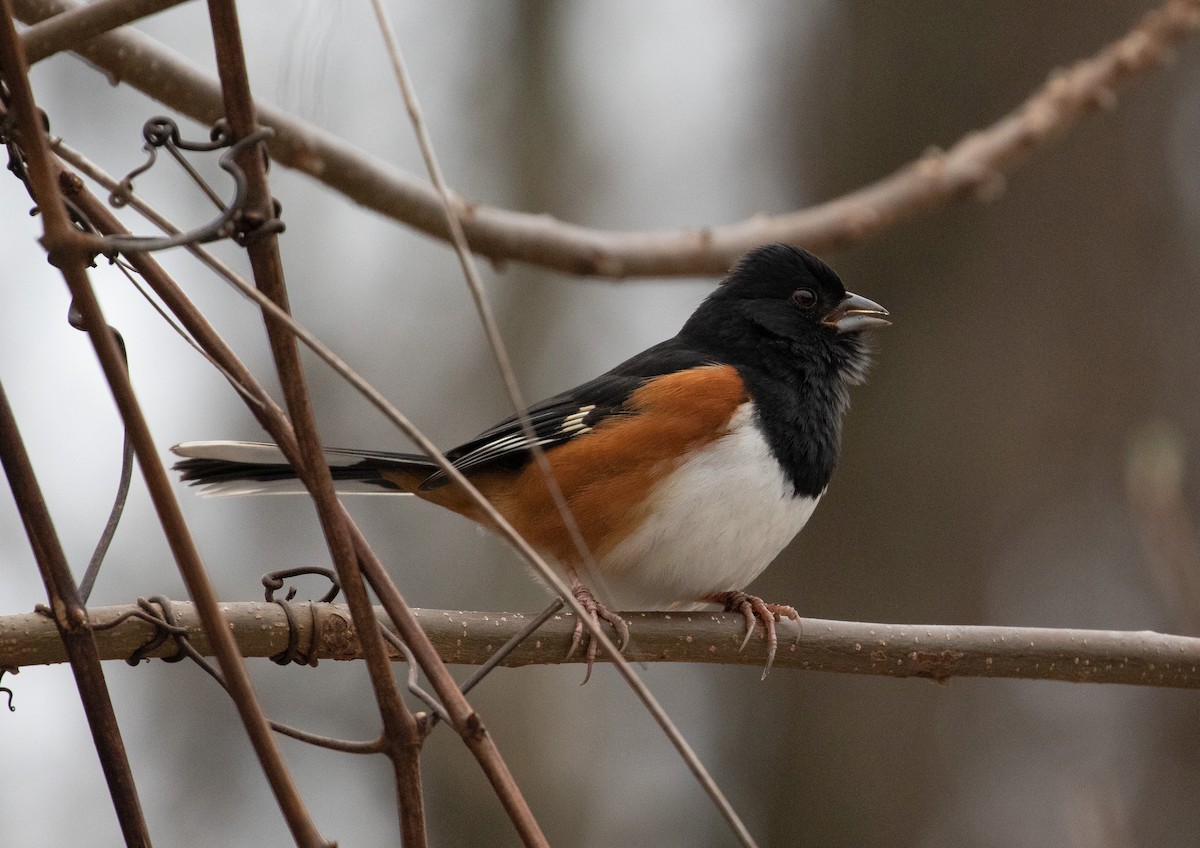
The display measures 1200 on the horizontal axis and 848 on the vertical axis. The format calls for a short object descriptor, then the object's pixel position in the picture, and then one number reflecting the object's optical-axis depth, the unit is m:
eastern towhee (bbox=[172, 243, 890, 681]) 4.56
